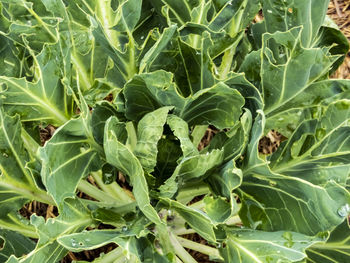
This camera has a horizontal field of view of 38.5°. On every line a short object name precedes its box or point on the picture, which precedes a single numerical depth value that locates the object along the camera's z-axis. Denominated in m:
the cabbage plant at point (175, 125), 0.90
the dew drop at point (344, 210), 0.86
